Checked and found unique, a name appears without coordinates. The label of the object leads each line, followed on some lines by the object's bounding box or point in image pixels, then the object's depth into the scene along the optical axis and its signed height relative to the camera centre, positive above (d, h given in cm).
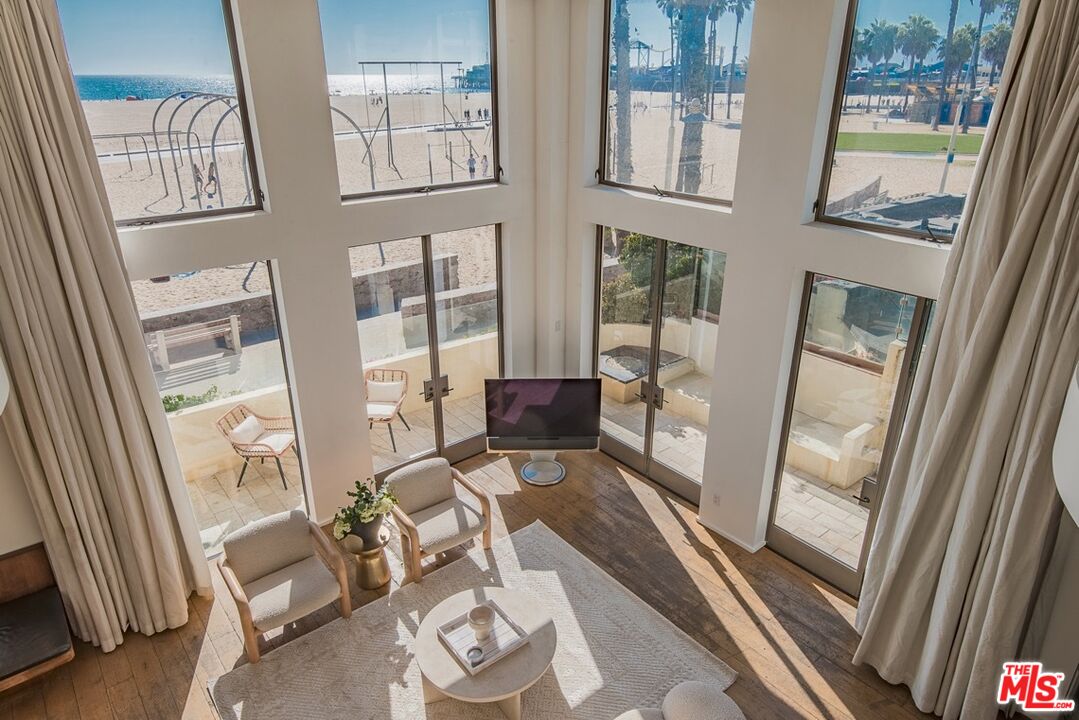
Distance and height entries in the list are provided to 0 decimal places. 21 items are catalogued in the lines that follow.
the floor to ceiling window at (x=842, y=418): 492 -241
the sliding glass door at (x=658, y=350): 621 -242
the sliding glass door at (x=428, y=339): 638 -234
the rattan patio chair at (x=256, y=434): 583 -279
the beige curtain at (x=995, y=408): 355 -173
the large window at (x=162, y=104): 463 -15
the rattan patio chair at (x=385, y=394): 656 -277
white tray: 450 -344
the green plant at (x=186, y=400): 548 -233
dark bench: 452 -336
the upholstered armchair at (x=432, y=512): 566 -340
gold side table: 553 -359
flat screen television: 678 -303
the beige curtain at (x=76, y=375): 414 -178
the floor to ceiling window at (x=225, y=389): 532 -231
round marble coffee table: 435 -348
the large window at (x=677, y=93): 544 -13
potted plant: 547 -317
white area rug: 466 -382
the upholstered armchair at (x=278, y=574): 493 -343
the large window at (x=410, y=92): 562 -10
